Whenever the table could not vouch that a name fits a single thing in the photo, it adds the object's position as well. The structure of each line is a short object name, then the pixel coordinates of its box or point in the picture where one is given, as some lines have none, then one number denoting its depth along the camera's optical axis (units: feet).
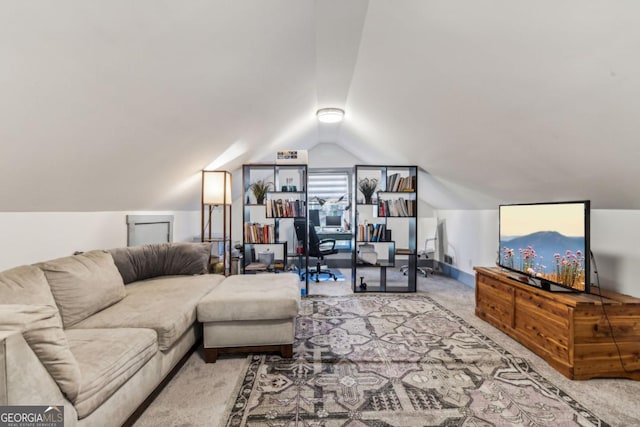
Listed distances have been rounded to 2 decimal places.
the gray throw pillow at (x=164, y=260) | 9.64
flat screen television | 7.36
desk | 19.26
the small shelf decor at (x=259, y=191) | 14.35
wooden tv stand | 6.82
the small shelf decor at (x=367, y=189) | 15.14
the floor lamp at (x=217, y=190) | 12.80
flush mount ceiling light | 13.02
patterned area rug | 5.60
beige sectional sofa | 3.56
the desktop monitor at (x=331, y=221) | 20.22
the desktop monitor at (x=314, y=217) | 19.44
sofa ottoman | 7.54
